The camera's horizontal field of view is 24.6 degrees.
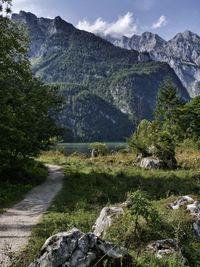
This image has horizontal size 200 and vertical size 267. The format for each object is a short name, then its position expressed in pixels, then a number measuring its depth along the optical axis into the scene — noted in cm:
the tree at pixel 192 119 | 6970
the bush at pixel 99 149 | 6016
